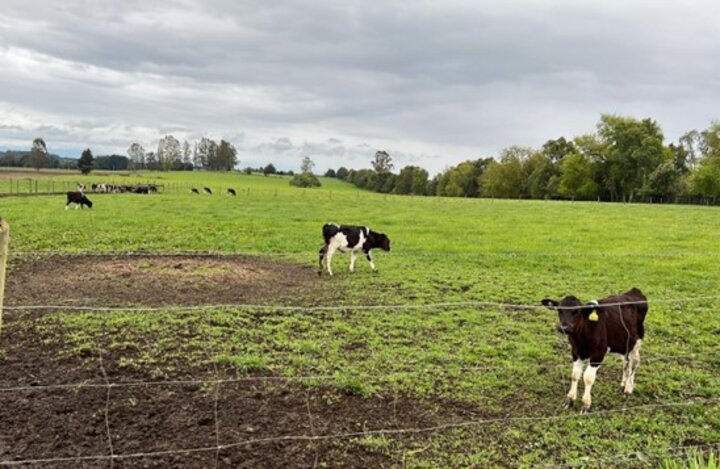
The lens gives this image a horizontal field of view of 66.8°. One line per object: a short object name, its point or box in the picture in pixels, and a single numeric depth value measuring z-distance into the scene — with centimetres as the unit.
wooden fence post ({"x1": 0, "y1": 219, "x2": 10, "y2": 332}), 383
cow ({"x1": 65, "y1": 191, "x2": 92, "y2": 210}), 3119
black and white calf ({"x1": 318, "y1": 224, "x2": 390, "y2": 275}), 1479
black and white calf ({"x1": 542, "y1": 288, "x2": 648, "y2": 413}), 623
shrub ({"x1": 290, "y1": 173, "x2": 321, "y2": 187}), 11056
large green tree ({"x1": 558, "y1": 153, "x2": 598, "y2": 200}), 7981
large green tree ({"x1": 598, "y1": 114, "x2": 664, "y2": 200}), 7538
